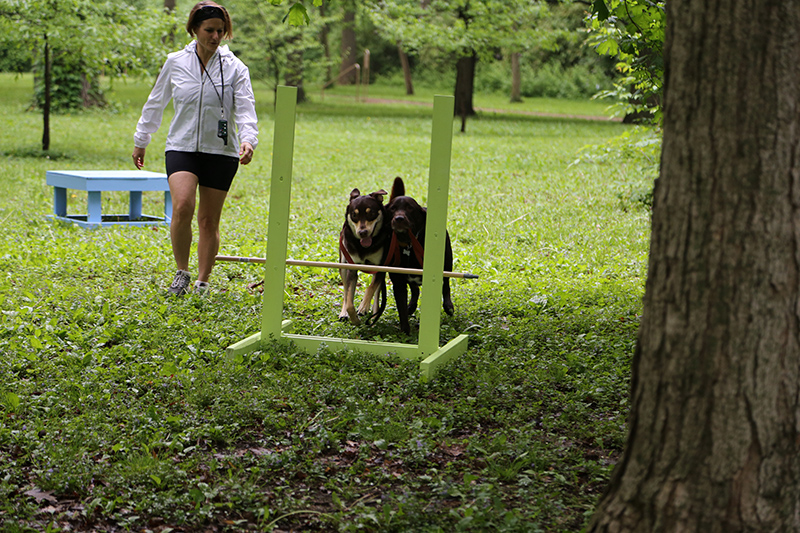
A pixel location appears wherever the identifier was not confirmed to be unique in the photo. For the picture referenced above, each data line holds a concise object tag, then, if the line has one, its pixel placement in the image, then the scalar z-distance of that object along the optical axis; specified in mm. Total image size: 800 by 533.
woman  11930
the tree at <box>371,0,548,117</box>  48875
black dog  10258
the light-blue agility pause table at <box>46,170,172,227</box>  18172
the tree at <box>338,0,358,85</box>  94337
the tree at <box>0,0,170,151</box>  27594
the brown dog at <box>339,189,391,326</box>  10258
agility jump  9086
